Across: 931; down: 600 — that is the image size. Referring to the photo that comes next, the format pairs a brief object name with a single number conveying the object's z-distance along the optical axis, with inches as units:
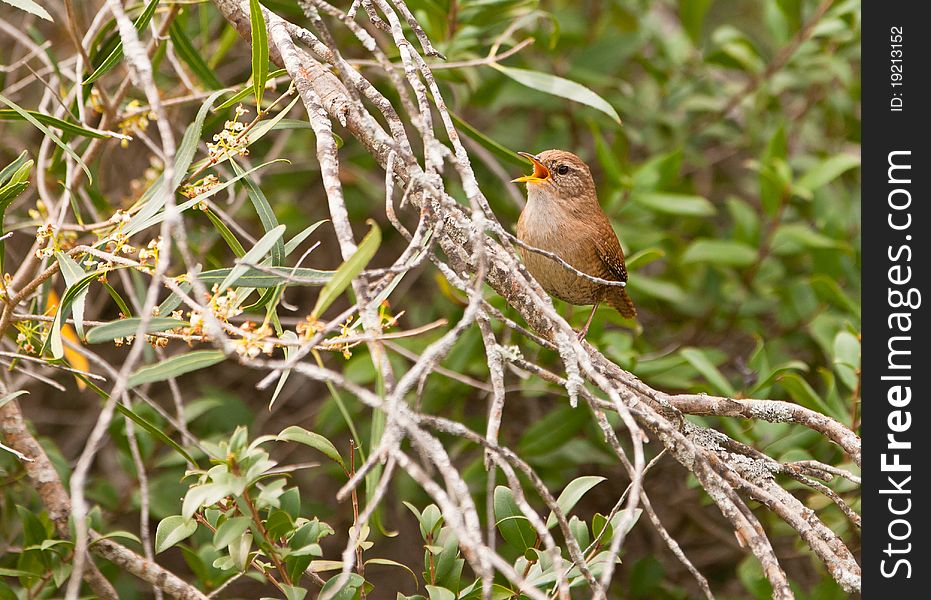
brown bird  282.0
